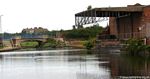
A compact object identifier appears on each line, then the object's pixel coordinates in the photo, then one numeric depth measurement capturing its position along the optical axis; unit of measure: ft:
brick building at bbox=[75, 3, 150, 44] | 299.99
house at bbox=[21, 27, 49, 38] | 627.46
